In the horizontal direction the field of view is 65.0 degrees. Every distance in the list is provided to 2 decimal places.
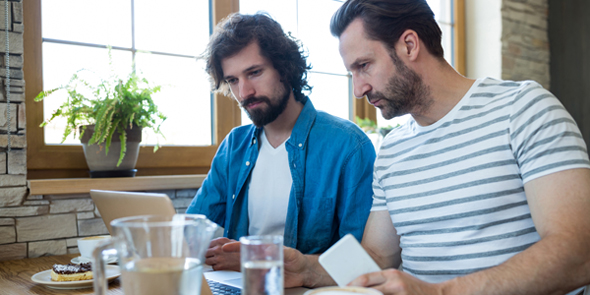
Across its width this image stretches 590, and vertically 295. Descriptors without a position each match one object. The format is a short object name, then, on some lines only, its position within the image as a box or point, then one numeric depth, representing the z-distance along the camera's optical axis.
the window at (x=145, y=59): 1.80
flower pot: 1.76
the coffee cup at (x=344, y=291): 0.60
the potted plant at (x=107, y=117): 1.74
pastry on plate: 1.09
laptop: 0.76
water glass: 0.56
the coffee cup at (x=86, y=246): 1.28
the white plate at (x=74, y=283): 1.06
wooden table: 1.06
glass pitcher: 0.56
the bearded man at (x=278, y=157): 1.45
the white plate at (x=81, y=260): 1.27
